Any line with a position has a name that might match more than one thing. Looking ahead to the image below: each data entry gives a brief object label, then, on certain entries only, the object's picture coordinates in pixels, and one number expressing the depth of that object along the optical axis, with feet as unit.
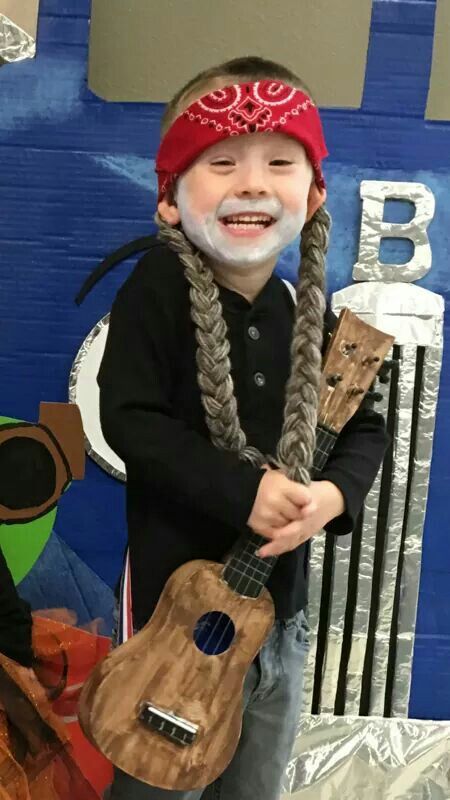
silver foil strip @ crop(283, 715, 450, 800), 4.60
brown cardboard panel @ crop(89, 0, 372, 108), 4.14
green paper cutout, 4.51
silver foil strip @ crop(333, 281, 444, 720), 4.44
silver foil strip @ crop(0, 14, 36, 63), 4.04
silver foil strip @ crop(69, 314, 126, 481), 4.40
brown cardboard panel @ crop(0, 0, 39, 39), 4.03
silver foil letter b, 4.36
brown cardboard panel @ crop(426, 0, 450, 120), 4.25
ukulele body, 2.72
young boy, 2.64
